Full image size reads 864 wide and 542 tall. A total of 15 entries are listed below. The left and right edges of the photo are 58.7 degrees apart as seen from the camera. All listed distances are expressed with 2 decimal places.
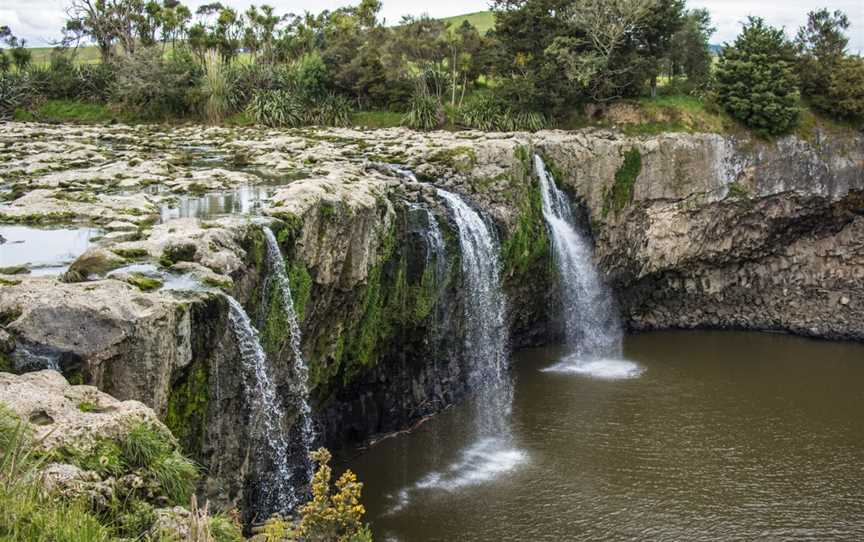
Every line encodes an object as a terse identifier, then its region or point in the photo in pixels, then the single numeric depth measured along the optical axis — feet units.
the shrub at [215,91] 136.98
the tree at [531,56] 117.91
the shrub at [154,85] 137.49
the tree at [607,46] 115.96
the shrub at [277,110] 131.75
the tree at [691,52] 130.52
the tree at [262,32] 158.92
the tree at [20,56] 165.78
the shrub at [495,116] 119.24
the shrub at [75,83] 153.58
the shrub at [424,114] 126.62
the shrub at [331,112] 132.87
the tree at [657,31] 118.73
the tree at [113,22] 169.78
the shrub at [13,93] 147.64
